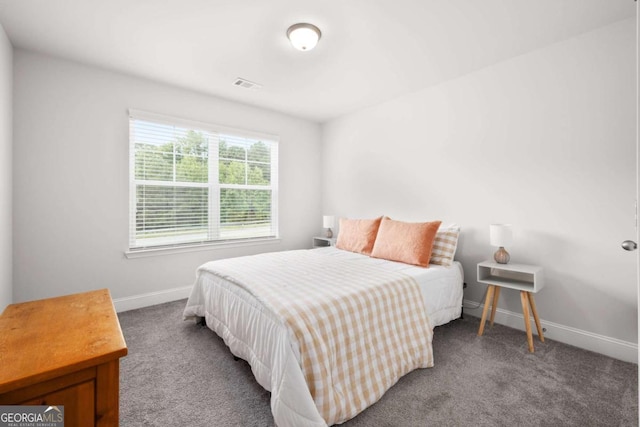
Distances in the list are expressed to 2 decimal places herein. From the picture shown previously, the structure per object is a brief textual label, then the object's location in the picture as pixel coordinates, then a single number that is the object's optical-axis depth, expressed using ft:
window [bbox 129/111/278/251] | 10.56
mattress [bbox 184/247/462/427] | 4.58
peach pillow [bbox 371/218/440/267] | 9.07
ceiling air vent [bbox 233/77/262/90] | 10.43
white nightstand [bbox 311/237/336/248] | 14.07
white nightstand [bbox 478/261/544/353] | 7.69
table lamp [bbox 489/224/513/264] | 8.27
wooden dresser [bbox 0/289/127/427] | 2.77
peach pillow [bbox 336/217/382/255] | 11.02
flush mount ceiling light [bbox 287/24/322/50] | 7.16
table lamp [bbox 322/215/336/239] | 14.24
